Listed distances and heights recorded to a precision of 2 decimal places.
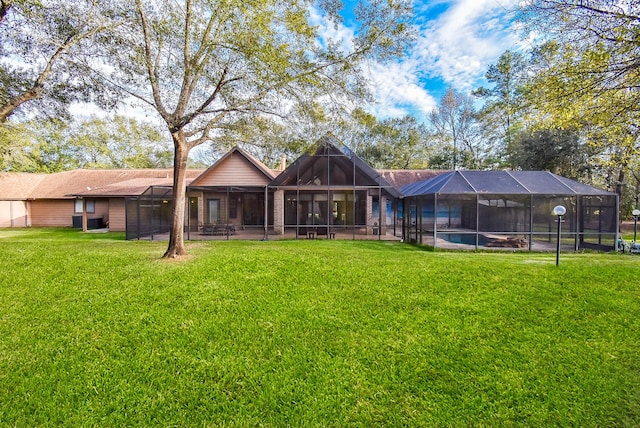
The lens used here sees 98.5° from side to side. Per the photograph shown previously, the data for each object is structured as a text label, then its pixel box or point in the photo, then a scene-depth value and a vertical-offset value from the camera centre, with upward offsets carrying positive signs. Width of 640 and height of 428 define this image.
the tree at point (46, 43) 6.59 +4.12
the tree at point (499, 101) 24.14 +9.70
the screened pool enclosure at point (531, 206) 9.73 +0.04
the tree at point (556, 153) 16.27 +3.31
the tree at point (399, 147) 28.78 +6.42
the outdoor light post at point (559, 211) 6.50 -0.09
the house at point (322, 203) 10.10 +0.27
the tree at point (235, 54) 6.29 +3.81
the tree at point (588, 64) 5.17 +2.95
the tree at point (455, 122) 28.61 +9.15
